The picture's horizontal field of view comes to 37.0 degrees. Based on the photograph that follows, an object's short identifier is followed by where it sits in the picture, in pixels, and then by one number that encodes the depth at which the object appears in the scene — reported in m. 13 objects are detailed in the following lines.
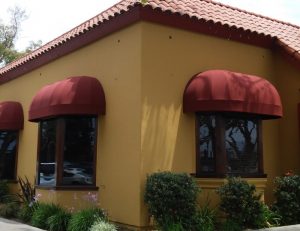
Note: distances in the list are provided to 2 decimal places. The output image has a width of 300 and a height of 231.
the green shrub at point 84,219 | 9.81
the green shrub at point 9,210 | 12.84
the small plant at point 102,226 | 9.26
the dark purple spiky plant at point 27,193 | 13.48
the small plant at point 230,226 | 9.87
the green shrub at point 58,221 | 10.47
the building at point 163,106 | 10.56
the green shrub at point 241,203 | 10.03
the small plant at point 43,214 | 11.02
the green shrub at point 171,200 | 9.39
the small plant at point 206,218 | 9.68
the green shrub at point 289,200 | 10.95
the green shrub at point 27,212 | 12.14
